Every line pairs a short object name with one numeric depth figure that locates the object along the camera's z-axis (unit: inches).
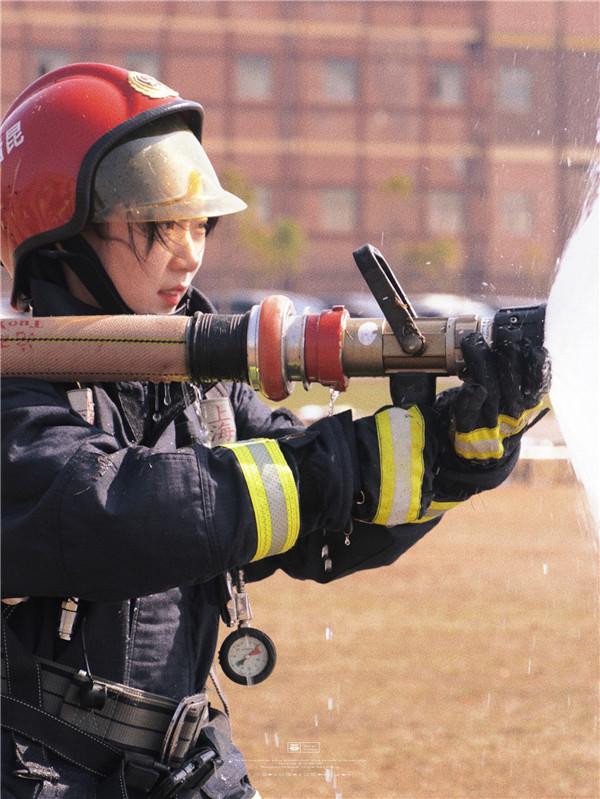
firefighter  182.4
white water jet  196.4
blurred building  4205.2
